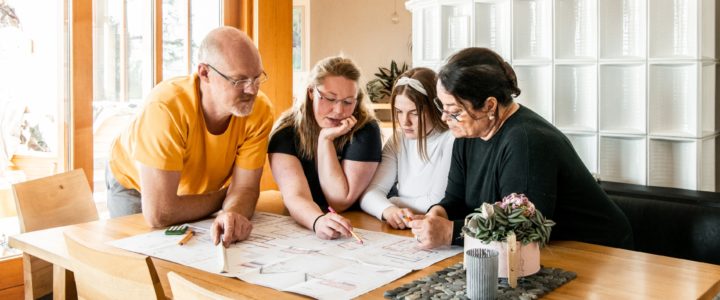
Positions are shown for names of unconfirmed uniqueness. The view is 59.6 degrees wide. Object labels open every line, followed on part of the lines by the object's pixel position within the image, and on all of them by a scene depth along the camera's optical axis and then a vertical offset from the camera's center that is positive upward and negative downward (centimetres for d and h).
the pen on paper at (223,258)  143 -31
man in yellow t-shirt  192 -7
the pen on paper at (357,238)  168 -31
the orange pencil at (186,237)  169 -31
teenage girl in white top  203 -9
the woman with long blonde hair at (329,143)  212 -7
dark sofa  192 -32
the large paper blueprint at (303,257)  133 -32
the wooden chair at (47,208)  189 -28
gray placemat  123 -33
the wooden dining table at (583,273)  126 -33
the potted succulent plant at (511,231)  131 -23
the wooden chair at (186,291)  93 -25
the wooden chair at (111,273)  120 -30
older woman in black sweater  158 -10
